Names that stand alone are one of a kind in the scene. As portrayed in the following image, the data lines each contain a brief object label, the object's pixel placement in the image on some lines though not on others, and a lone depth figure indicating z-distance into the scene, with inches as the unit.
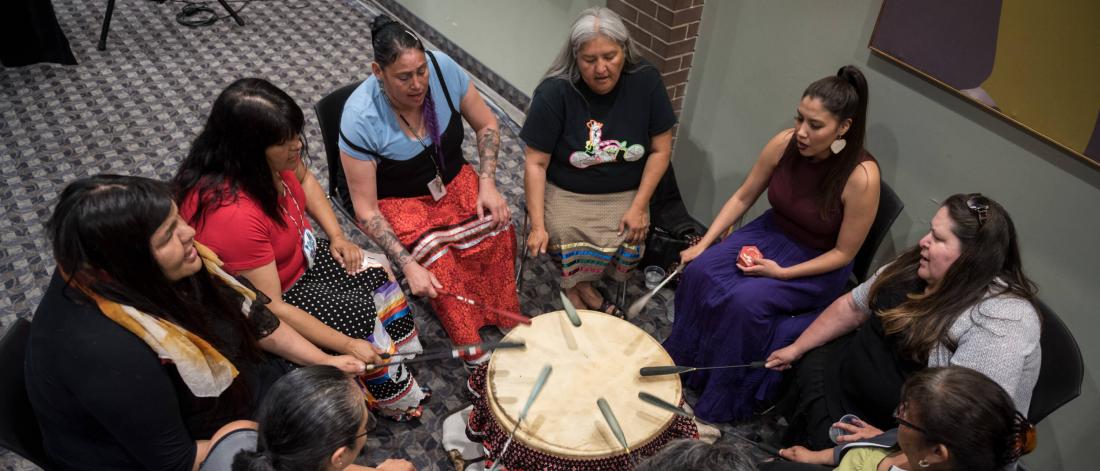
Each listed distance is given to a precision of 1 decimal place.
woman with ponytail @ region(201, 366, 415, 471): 63.5
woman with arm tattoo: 102.9
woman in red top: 83.7
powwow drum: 79.4
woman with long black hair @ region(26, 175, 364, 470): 63.8
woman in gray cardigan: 79.2
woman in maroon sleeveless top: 95.9
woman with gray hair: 109.3
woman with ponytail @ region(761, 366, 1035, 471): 64.4
